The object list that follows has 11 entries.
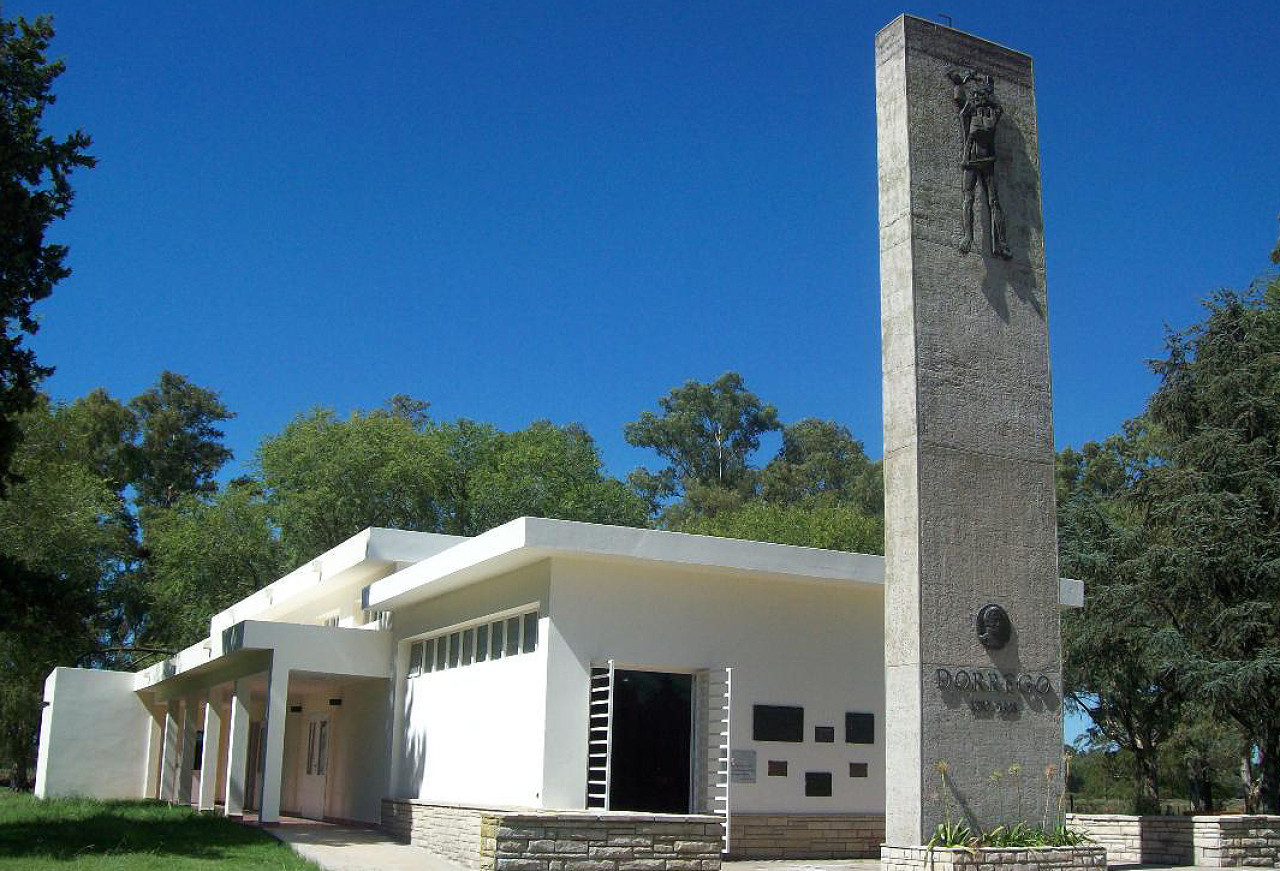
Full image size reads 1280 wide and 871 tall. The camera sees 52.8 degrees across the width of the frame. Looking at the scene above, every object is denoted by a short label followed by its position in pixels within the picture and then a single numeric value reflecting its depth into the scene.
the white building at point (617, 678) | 15.30
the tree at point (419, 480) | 43.88
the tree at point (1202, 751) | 28.48
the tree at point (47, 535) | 32.72
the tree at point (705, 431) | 64.88
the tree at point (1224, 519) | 22.09
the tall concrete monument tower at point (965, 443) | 12.77
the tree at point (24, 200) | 16.80
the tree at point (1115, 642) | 25.00
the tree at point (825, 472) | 58.41
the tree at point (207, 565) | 41.88
